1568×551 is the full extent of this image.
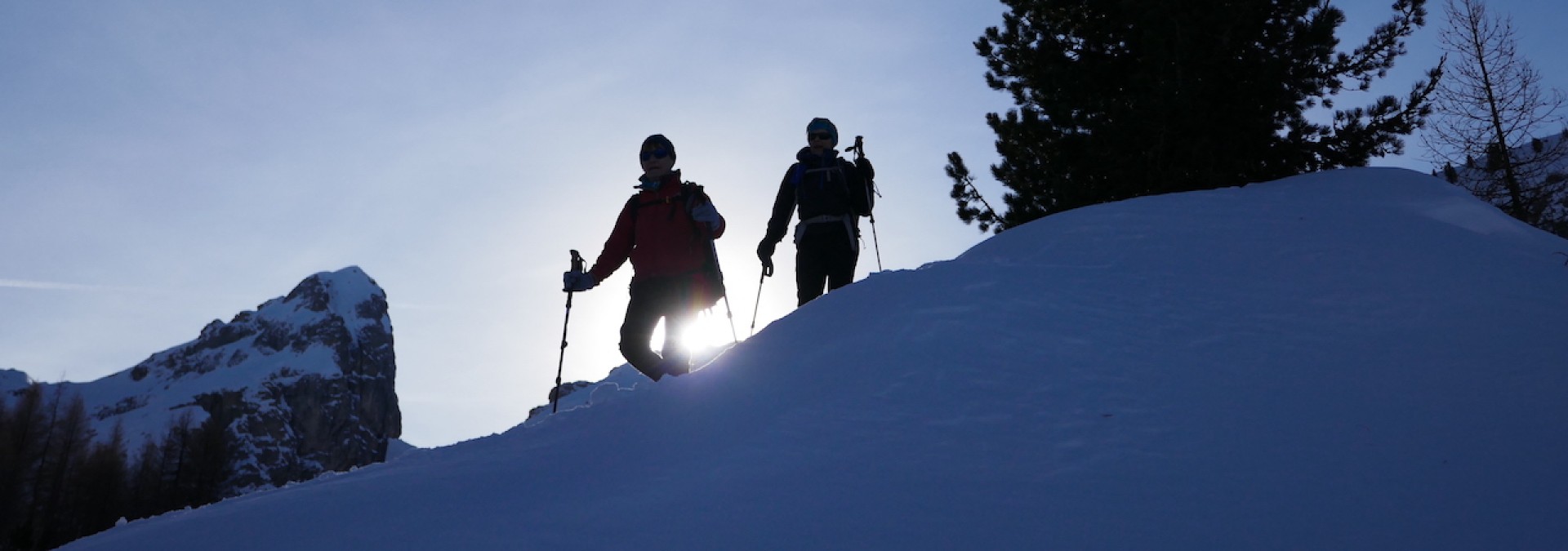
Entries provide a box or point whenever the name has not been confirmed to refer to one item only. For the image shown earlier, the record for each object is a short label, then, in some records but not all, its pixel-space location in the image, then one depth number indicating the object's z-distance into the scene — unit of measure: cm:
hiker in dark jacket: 720
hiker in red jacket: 573
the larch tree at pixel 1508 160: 1703
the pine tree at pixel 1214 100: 996
